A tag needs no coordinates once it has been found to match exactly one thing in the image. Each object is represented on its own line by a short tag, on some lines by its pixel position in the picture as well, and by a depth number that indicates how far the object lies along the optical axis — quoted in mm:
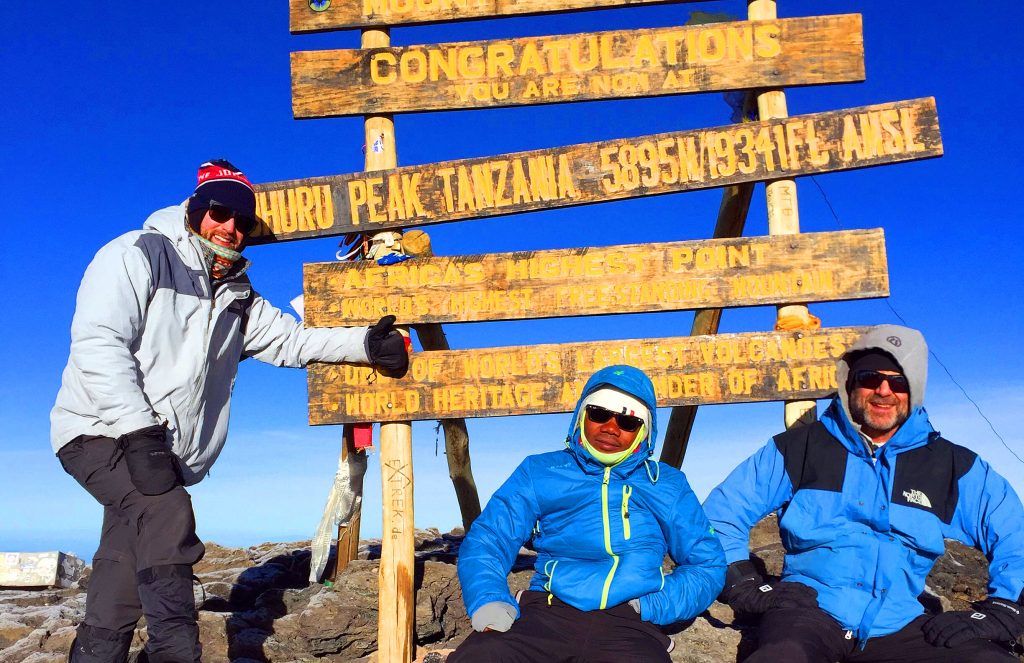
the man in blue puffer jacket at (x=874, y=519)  4426
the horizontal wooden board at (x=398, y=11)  6805
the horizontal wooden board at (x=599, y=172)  6367
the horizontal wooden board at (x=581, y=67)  6551
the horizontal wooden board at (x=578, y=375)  6277
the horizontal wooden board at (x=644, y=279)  6305
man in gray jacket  4539
